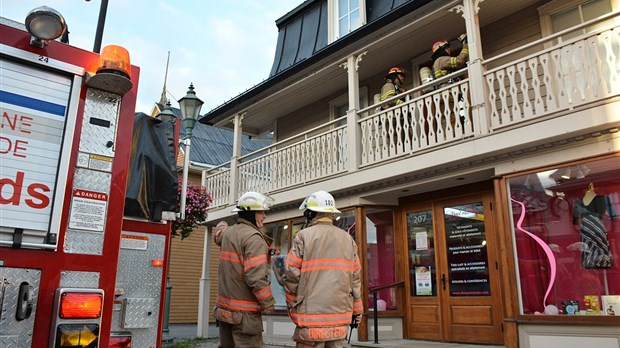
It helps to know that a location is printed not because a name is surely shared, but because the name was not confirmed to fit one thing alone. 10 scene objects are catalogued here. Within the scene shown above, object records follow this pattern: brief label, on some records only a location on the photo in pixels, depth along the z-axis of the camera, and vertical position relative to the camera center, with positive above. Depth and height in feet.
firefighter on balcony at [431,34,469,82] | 26.61 +12.67
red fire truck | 7.72 +1.75
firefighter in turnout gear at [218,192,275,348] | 13.35 +0.14
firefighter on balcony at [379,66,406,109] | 29.86 +12.58
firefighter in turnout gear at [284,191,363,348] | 12.70 +0.09
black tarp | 11.75 +2.93
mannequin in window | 19.93 +2.38
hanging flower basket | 31.57 +5.08
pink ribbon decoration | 20.94 +1.55
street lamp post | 31.81 +11.62
